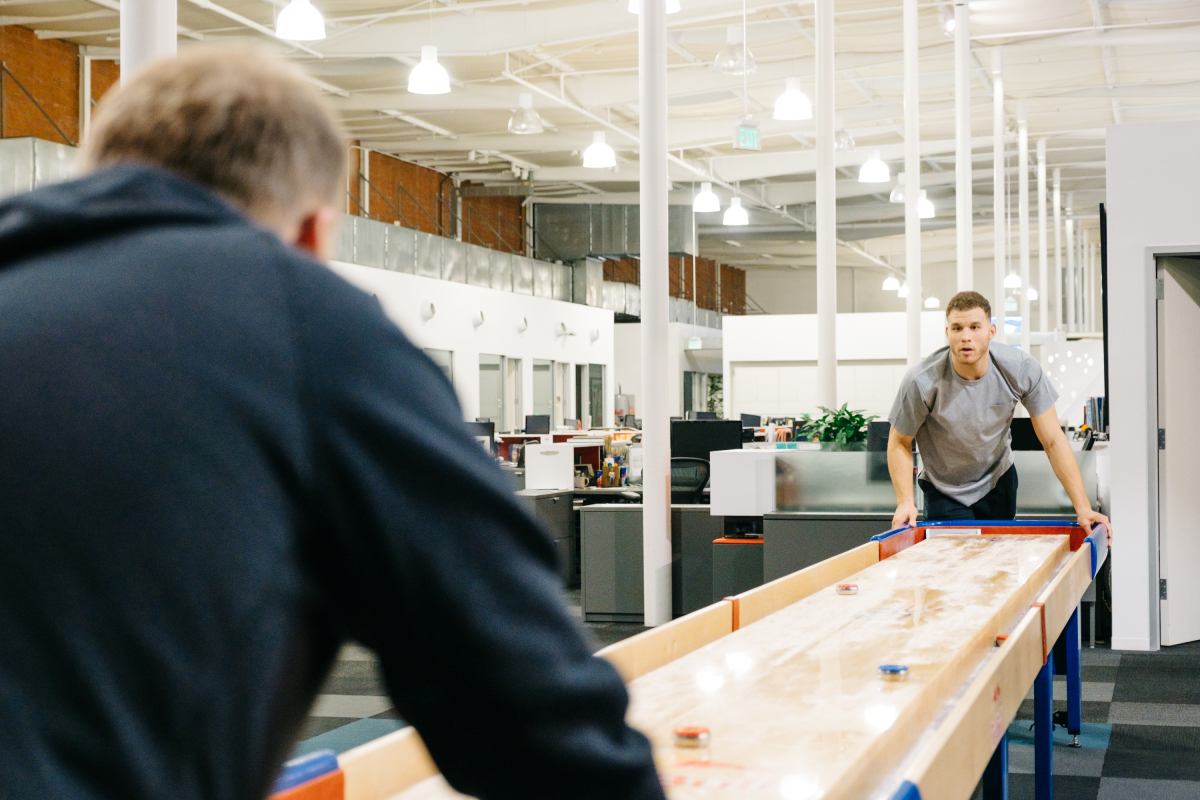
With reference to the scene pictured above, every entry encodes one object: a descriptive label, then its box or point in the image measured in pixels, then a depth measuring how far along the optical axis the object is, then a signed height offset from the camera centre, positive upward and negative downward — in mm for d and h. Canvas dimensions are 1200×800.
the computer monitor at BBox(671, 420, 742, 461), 8211 -235
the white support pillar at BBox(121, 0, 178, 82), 3514 +1122
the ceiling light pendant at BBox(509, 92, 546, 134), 12445 +2985
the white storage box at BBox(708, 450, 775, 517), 6867 -449
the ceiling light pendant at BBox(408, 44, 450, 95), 9656 +2669
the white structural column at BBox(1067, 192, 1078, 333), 25438 +2647
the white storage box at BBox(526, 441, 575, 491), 9172 -474
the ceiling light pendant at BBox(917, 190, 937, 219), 17034 +2799
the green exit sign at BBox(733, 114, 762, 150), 10984 +2485
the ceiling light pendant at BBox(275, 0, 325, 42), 8344 +2708
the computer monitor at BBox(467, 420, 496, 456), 10891 -238
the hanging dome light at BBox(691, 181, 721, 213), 14748 +2508
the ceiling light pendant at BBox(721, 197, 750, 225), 16059 +2541
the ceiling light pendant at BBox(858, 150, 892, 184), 13885 +2718
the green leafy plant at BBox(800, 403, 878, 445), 6992 -142
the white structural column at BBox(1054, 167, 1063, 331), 22594 +3017
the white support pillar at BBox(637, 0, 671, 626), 7320 +528
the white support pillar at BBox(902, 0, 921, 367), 10656 +2261
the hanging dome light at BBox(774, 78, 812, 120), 10445 +2614
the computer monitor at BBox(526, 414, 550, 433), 15391 -227
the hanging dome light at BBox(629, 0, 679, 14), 9086 +3151
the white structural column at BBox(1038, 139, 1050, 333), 19625 +3033
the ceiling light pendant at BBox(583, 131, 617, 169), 12766 +2690
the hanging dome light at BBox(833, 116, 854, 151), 14145 +3145
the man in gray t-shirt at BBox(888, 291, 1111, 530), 4523 -59
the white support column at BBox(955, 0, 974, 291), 11930 +2723
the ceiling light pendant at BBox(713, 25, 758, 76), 10641 +3065
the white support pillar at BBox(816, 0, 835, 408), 9609 +1561
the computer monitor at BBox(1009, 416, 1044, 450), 6664 -194
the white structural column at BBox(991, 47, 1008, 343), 14195 +2926
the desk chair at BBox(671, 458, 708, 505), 8078 -521
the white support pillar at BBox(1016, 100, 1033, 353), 17672 +3134
